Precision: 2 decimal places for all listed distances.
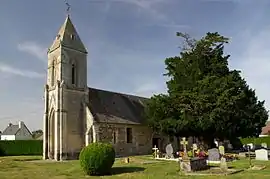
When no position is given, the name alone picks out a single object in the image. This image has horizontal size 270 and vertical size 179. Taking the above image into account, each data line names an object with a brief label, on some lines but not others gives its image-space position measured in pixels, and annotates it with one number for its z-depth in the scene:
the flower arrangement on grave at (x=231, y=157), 24.30
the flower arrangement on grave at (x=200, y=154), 23.32
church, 32.91
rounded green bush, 17.97
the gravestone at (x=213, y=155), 23.02
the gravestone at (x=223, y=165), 18.17
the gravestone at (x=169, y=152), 27.94
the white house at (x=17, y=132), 79.38
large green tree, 29.31
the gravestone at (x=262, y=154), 24.60
